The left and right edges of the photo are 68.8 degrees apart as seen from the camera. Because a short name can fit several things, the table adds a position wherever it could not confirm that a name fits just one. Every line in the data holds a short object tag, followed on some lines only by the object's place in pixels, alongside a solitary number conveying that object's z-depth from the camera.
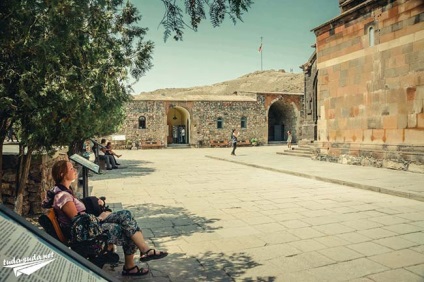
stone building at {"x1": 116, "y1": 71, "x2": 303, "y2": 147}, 28.75
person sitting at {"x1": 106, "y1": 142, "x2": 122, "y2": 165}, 12.62
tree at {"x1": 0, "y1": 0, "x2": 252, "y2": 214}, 2.89
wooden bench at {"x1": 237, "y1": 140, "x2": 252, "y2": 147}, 30.73
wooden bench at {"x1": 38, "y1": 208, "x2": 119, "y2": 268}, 2.63
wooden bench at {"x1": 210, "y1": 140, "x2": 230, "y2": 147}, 30.20
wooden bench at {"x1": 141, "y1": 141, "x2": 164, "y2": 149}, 28.78
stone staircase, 16.80
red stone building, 9.84
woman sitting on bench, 2.92
